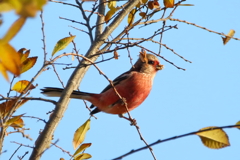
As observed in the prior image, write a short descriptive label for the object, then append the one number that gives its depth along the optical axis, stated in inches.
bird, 433.3
